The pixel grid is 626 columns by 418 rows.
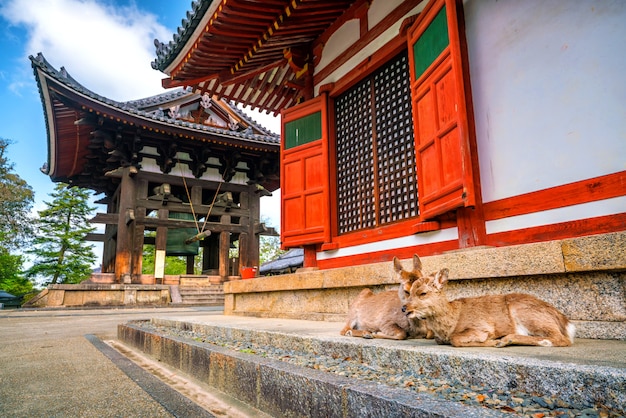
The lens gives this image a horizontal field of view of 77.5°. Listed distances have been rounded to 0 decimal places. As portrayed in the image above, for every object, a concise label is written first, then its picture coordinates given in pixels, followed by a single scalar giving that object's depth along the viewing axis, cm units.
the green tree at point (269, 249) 4372
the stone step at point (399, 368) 177
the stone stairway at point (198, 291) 1585
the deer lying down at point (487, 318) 270
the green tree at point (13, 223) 2477
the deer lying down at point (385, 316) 312
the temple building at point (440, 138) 356
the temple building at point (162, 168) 1523
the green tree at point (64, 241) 2453
